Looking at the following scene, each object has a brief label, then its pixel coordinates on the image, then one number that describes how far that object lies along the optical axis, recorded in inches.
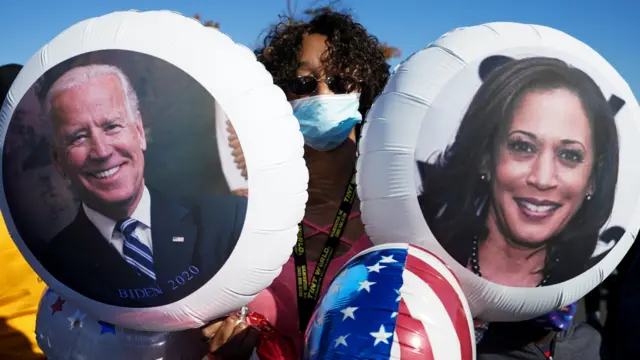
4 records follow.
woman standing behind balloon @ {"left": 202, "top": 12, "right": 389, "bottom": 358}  47.4
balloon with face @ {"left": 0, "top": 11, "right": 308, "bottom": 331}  36.4
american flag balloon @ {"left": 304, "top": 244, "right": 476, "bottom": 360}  34.4
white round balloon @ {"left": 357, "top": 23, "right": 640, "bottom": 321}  37.1
